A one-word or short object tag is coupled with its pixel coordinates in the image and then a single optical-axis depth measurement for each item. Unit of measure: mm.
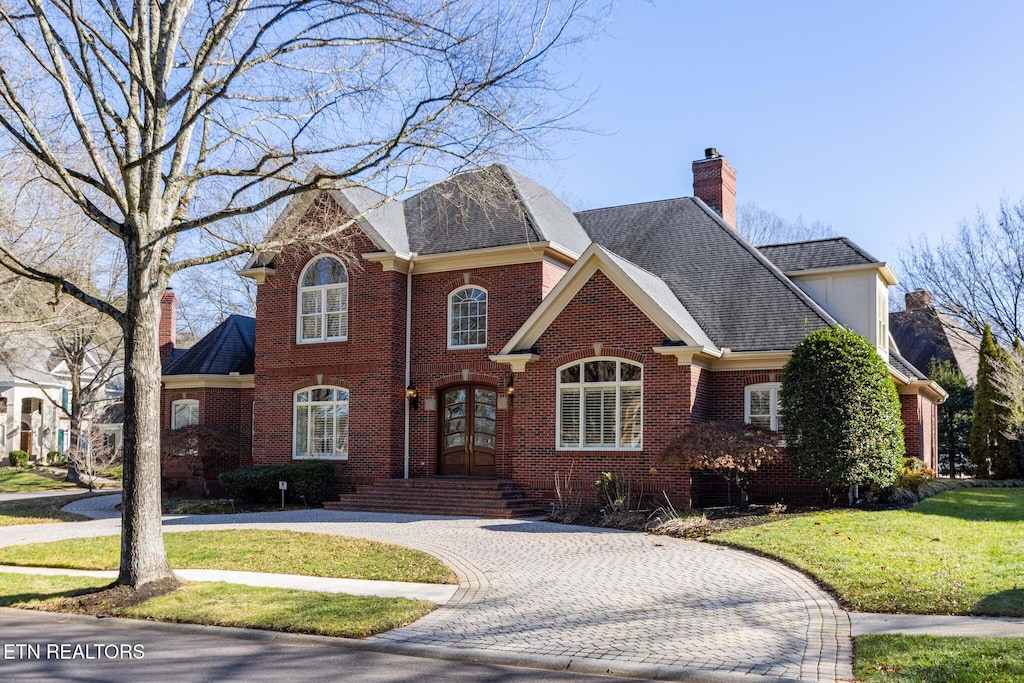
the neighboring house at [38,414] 44219
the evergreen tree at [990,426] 26391
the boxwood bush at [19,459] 39469
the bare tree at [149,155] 10688
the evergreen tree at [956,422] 32312
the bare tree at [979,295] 33094
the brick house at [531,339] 18688
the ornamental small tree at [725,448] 16406
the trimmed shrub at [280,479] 21203
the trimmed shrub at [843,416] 16141
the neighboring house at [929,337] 35875
